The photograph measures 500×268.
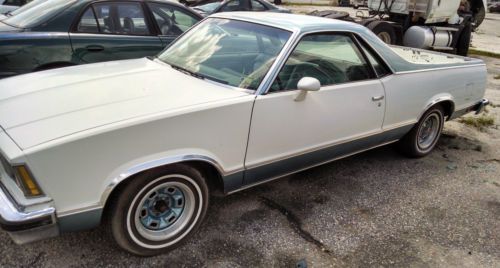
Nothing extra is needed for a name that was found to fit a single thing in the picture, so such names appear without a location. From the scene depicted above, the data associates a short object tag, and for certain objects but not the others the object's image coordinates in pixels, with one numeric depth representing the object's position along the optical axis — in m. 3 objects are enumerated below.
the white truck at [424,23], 9.52
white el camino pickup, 2.06
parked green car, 4.16
